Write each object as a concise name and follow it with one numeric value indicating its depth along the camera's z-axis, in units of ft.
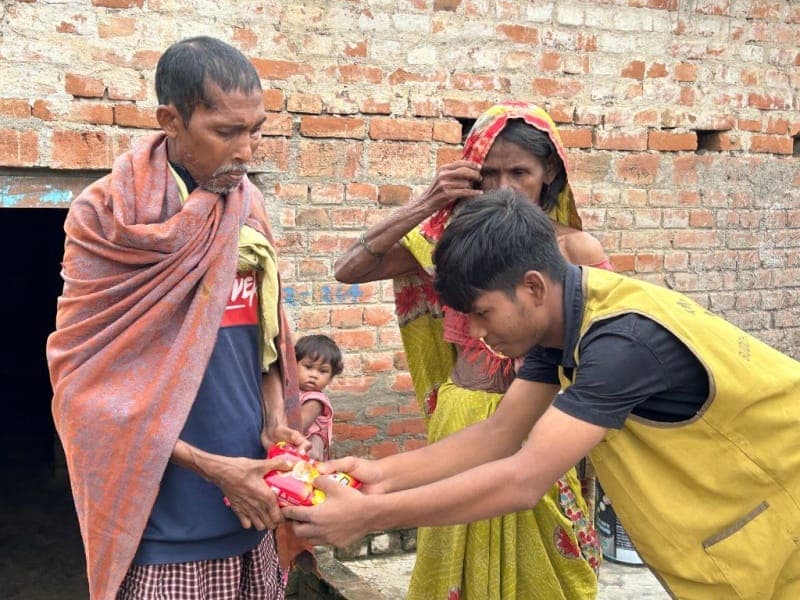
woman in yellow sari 9.22
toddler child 12.43
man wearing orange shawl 7.66
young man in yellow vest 6.68
